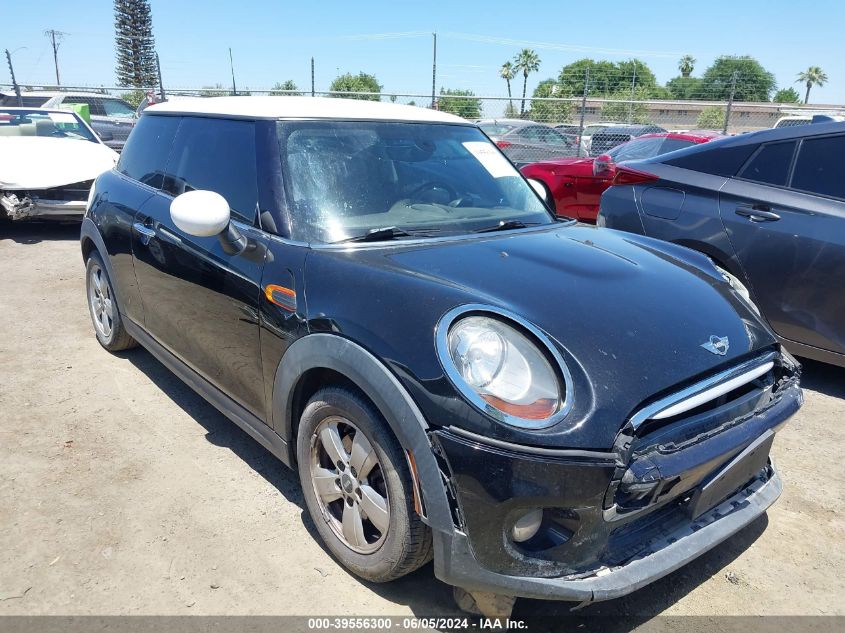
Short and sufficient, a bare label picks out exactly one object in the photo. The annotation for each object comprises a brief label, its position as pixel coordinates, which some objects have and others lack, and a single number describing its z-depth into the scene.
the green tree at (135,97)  26.34
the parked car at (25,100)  16.81
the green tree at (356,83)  52.94
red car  7.30
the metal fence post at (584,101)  13.92
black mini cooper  1.86
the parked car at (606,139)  15.28
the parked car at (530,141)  14.10
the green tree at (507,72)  76.86
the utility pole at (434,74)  15.30
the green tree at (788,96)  67.38
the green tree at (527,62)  76.12
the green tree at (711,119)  24.44
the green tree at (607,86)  19.86
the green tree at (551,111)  17.56
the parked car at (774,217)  3.77
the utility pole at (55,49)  50.82
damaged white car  7.45
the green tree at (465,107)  16.91
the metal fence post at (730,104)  14.35
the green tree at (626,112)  19.06
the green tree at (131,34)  50.16
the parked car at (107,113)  13.70
